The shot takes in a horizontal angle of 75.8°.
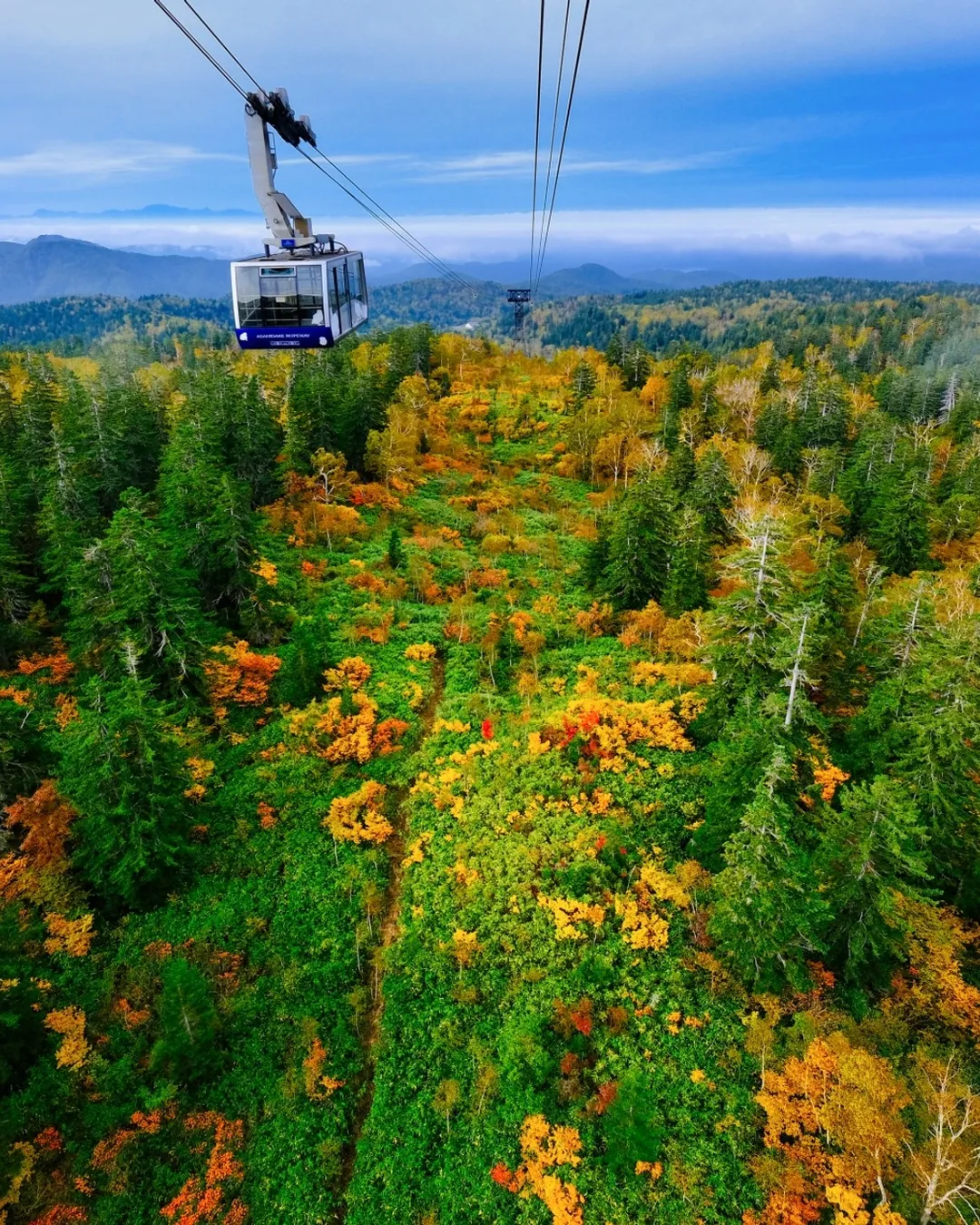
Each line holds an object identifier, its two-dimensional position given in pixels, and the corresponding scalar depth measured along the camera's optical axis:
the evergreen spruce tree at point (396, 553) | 43.50
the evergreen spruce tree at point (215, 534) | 31.97
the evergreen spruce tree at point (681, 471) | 51.25
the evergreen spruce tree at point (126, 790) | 19.03
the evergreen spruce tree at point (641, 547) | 36.31
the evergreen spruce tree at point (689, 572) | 33.53
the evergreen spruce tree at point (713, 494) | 43.94
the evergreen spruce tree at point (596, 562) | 40.03
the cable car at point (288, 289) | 21.73
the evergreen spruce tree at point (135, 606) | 25.11
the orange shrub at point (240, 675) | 29.86
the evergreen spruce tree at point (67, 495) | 30.25
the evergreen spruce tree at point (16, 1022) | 15.58
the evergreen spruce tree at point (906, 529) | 42.03
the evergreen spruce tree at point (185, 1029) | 16.14
